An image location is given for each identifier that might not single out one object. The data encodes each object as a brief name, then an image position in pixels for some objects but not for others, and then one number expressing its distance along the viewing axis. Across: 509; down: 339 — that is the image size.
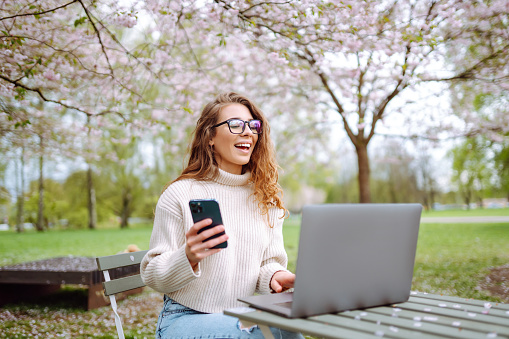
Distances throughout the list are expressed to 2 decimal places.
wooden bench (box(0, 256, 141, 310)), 4.98
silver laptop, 1.31
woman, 1.83
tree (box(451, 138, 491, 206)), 28.85
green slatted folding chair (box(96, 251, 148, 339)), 2.36
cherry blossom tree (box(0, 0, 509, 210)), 4.69
